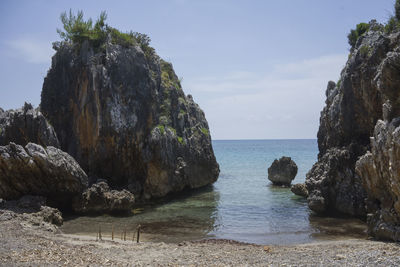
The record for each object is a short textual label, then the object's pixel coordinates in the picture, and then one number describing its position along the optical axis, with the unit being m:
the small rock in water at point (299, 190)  35.69
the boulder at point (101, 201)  25.39
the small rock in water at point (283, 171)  45.00
